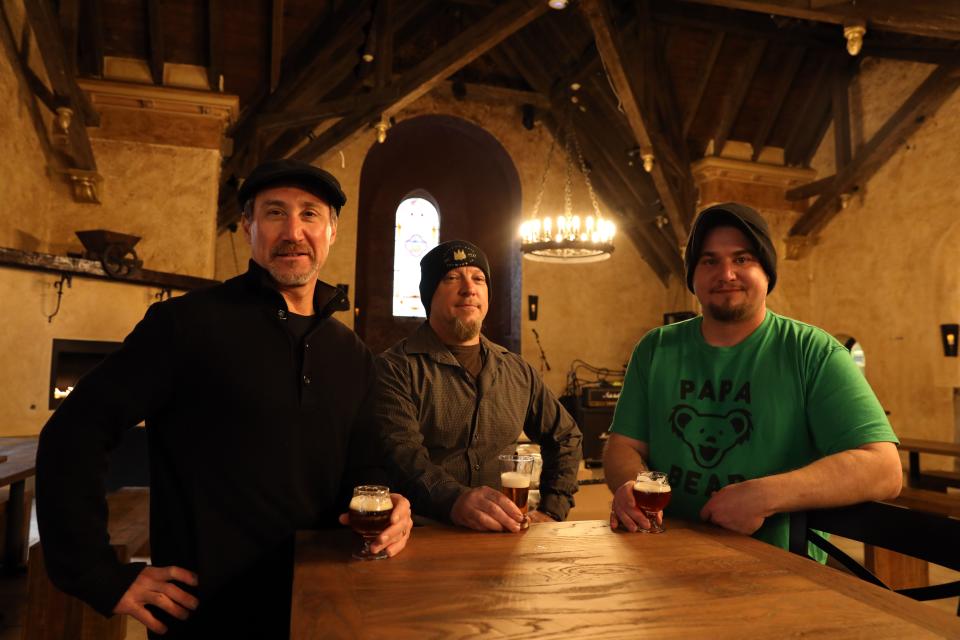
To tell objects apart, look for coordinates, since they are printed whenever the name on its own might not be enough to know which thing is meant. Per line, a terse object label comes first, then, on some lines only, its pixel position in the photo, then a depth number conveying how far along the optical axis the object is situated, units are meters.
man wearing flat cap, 1.23
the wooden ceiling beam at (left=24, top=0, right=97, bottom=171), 4.86
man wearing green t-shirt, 1.50
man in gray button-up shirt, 2.13
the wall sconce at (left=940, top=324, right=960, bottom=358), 6.50
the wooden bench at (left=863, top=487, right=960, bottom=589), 3.47
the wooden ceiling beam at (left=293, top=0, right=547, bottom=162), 5.49
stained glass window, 10.34
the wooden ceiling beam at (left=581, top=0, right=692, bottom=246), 5.27
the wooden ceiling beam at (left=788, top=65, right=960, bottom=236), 6.57
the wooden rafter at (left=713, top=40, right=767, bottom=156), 6.86
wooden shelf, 4.76
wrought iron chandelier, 5.54
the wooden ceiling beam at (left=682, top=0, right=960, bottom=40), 4.78
